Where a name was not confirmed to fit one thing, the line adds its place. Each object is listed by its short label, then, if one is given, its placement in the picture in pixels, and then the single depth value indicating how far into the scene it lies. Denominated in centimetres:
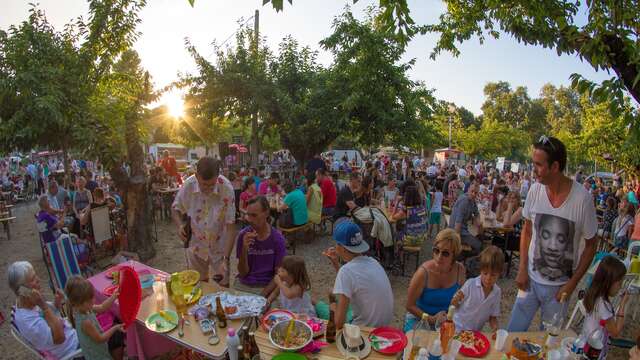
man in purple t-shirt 405
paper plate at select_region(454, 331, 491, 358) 261
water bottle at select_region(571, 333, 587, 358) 248
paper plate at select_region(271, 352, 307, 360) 253
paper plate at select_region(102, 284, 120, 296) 383
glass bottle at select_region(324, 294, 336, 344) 279
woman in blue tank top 326
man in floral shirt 434
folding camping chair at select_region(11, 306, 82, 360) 295
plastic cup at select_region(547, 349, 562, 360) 236
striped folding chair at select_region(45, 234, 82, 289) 484
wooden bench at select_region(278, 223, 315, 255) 794
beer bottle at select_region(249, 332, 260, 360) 266
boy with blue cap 303
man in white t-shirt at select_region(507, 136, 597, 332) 299
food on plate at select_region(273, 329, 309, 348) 271
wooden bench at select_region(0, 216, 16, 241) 964
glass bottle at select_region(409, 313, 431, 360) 258
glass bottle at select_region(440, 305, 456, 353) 256
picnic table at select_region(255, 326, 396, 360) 261
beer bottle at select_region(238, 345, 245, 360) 259
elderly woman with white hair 292
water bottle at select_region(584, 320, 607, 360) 255
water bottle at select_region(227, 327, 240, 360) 260
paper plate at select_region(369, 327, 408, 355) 265
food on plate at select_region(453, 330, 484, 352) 270
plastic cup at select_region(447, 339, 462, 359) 251
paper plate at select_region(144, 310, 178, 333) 308
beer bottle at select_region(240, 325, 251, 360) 267
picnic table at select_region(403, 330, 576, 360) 262
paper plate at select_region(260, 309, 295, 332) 301
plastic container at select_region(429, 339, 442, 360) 242
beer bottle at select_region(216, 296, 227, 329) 310
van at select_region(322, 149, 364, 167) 3688
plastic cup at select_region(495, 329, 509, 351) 269
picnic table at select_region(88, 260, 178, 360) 362
